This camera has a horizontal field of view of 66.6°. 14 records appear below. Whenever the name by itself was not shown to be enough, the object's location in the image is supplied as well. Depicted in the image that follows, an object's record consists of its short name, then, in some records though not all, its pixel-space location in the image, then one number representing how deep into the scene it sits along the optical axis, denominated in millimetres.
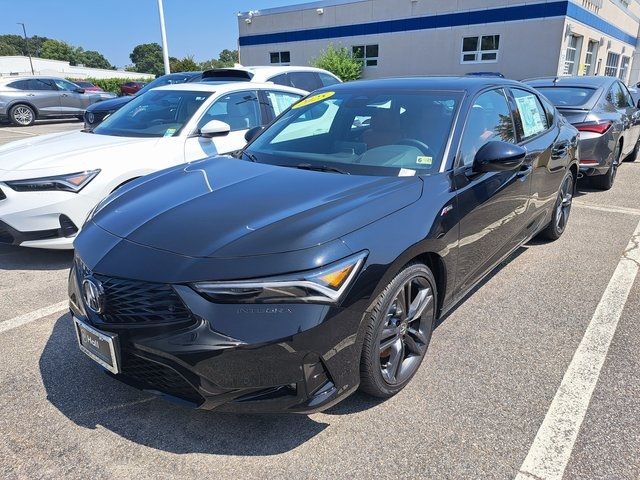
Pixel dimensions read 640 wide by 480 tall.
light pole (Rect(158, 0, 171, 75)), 23047
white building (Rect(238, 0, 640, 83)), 21312
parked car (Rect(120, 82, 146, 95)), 24141
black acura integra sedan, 1969
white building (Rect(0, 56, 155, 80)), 72188
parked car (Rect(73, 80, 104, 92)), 18534
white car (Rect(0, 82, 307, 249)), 4012
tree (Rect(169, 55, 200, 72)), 41594
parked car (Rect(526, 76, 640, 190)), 6316
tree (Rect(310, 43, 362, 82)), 25344
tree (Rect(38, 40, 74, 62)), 111625
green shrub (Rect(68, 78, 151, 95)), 36969
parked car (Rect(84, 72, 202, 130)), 11242
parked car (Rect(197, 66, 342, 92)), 7822
